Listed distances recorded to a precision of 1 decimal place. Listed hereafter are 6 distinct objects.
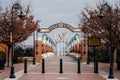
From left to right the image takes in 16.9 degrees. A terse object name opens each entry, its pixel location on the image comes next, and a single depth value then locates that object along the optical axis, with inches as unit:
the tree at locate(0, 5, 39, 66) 1535.4
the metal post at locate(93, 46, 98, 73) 1243.2
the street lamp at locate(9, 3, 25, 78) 1044.7
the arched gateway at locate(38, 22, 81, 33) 2413.9
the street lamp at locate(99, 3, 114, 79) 1033.5
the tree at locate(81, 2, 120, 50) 1323.8
